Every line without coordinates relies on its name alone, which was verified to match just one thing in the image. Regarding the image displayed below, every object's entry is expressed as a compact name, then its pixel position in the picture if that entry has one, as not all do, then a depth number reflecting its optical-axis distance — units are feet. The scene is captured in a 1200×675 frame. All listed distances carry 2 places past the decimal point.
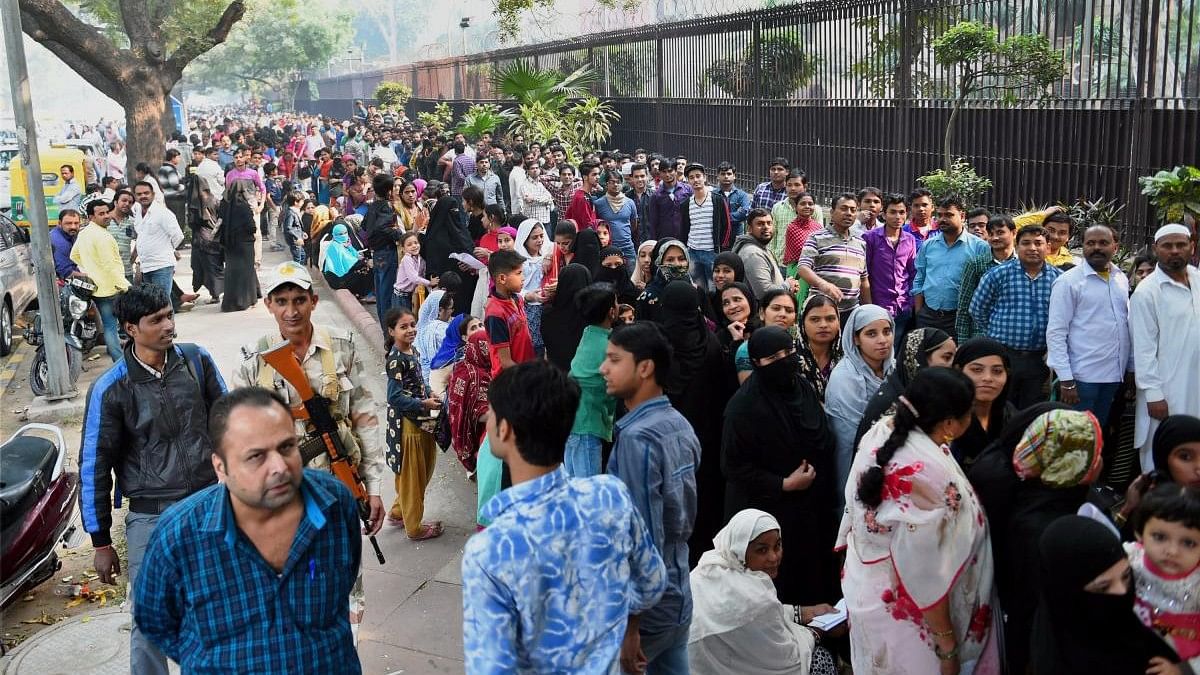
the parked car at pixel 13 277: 40.42
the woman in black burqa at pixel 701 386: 18.54
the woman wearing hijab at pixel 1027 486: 11.62
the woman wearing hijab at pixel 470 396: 20.06
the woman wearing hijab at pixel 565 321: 23.54
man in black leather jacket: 14.43
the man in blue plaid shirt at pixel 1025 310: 22.22
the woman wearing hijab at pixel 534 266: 27.37
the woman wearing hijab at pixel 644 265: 27.91
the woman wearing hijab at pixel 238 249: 45.98
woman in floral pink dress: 11.79
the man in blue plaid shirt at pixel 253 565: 9.60
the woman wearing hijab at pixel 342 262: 40.65
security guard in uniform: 15.06
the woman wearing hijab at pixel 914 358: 15.08
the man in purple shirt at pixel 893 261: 27.61
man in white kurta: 19.85
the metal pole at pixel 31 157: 30.86
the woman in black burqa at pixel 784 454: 15.72
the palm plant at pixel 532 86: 68.92
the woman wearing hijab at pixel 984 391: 14.98
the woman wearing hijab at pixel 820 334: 18.07
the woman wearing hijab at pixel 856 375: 16.67
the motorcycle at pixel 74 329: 33.73
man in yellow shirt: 33.94
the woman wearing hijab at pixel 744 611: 14.49
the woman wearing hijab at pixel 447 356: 21.22
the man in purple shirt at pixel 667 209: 39.04
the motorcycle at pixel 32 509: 18.30
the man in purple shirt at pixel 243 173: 56.08
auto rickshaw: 60.49
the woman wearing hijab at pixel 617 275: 26.71
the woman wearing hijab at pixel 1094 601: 9.57
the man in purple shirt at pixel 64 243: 37.22
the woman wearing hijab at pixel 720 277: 23.30
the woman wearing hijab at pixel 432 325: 23.47
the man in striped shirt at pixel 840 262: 26.35
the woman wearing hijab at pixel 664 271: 23.09
